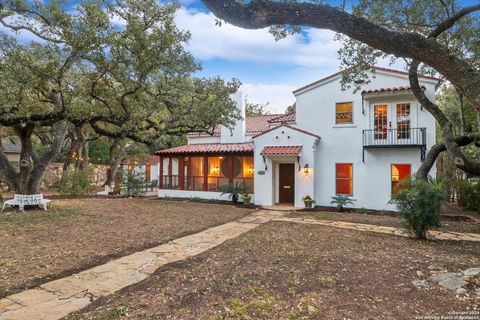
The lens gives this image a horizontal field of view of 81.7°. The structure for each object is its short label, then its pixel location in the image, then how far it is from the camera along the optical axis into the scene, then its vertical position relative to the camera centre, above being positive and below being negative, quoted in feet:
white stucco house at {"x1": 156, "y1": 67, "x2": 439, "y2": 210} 41.09 +4.51
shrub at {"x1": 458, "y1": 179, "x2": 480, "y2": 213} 42.06 -3.31
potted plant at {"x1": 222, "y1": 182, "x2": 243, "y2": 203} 50.29 -3.23
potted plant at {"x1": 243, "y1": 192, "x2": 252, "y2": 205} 49.21 -4.75
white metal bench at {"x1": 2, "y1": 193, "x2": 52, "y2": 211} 35.96 -3.93
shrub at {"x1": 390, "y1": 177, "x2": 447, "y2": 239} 22.79 -2.58
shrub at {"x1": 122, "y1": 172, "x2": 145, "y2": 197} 61.57 -3.20
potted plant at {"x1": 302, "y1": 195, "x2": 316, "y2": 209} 44.00 -4.53
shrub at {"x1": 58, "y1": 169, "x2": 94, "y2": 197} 57.98 -2.71
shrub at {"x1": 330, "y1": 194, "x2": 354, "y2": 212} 42.34 -4.35
